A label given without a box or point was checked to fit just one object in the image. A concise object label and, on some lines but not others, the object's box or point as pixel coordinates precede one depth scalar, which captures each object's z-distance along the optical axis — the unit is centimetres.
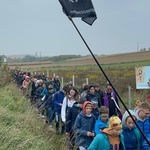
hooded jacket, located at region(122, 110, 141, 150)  581
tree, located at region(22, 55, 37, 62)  11218
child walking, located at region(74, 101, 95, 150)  718
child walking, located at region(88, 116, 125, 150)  526
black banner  411
